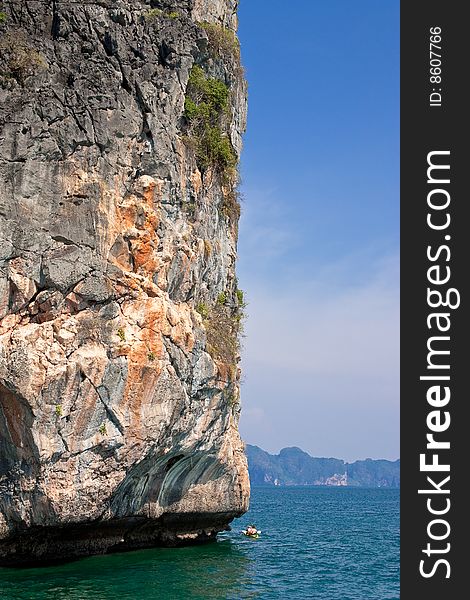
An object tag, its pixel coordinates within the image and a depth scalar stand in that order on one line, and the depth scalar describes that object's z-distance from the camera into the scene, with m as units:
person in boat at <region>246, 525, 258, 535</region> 29.98
